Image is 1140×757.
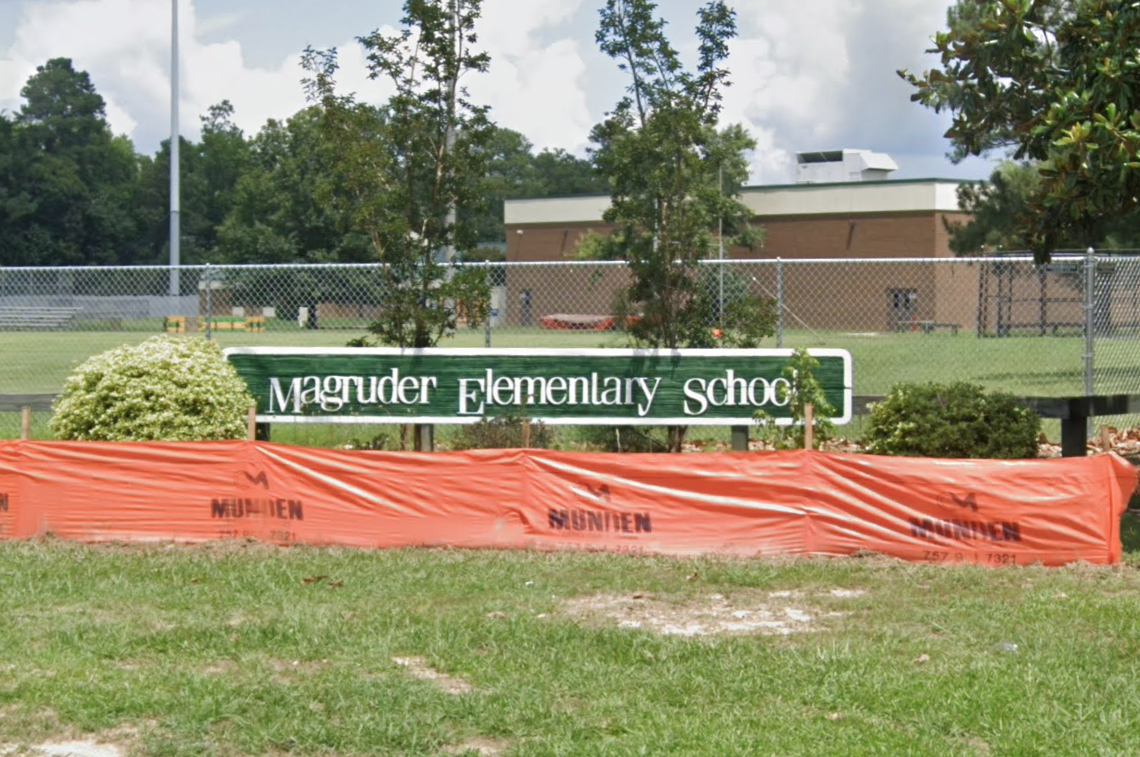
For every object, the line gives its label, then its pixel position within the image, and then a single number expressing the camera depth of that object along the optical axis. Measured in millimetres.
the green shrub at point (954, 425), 10992
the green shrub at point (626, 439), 13133
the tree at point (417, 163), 12680
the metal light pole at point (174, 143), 35781
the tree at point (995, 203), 27531
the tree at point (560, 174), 112500
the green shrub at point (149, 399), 11250
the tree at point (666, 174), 12445
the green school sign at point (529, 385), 12086
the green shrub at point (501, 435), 11992
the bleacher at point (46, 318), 22416
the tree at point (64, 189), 78438
